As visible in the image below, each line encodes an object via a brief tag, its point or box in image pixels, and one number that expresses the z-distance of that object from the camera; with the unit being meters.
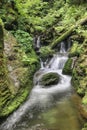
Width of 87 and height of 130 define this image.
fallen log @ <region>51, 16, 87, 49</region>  15.87
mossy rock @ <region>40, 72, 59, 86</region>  11.36
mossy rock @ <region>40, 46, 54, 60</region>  15.31
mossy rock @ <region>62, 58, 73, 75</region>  12.80
